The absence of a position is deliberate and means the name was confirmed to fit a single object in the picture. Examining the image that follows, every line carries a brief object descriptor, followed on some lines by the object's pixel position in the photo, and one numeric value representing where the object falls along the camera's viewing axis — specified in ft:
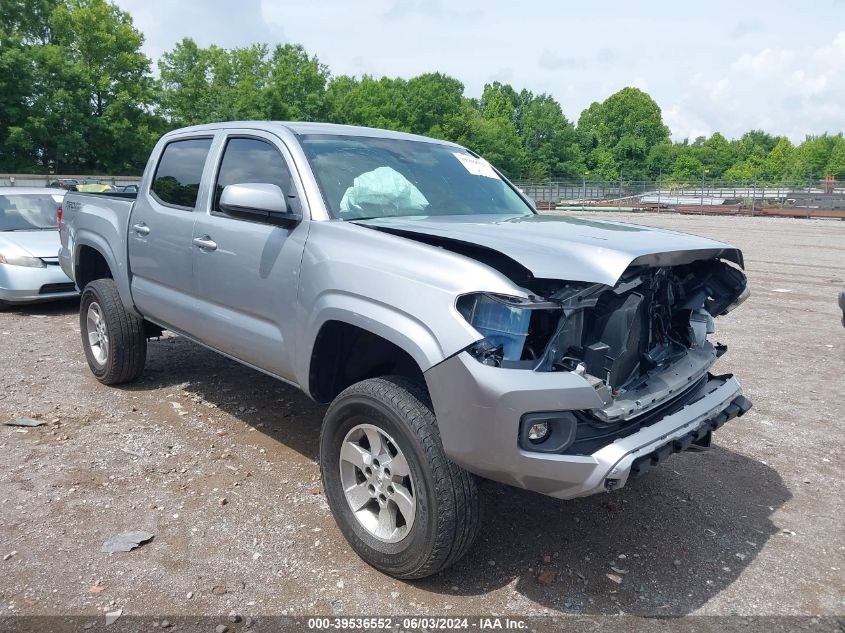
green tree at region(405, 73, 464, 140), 237.04
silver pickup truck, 9.10
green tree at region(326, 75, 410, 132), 211.82
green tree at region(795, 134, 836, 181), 297.94
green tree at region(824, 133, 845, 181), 278.38
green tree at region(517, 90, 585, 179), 305.98
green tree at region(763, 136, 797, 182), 284.20
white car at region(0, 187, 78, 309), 28.48
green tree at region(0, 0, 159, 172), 144.77
